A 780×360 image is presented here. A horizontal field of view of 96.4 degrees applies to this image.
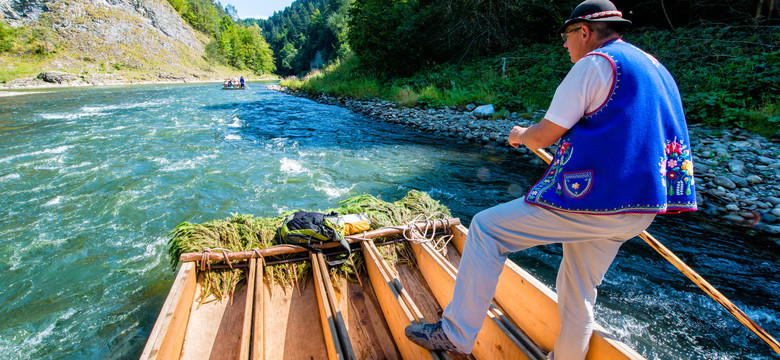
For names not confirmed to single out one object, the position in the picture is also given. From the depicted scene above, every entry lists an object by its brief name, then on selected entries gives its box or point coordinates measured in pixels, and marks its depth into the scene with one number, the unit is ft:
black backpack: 11.25
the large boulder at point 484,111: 38.48
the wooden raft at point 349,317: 7.40
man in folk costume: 4.56
